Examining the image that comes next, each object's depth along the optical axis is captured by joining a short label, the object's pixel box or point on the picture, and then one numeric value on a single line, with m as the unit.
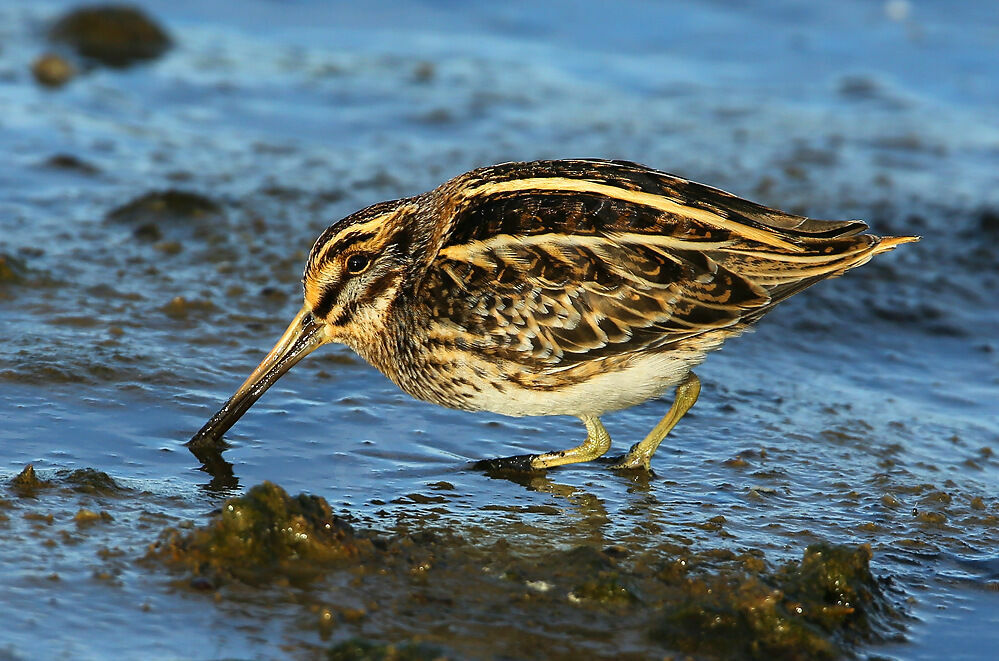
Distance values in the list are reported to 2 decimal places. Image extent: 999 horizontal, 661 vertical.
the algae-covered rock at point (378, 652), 9.14
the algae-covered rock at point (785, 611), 9.97
